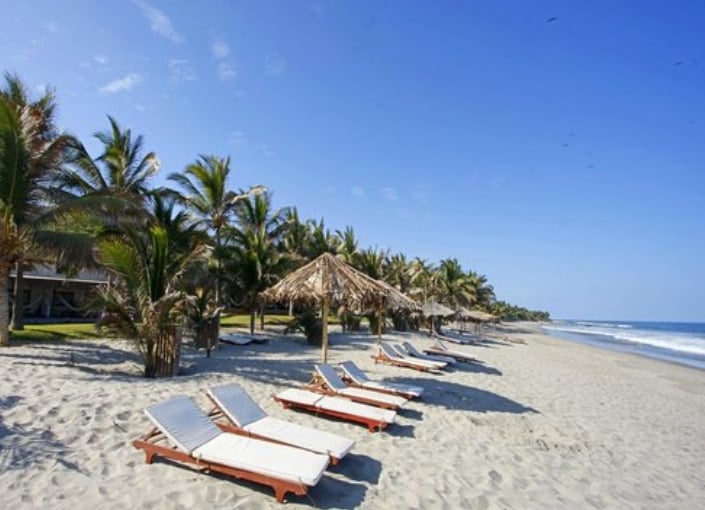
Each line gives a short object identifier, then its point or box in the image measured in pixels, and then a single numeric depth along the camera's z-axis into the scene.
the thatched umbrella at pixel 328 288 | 8.28
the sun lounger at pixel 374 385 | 8.18
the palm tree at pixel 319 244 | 27.39
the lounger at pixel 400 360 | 11.99
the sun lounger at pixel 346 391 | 7.35
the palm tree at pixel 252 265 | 18.77
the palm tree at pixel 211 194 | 20.06
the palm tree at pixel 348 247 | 26.88
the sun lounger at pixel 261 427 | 4.82
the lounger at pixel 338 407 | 6.33
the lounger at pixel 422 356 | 13.99
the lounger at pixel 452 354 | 15.27
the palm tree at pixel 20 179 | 9.84
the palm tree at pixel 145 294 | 8.38
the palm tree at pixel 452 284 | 38.88
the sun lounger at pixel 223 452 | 4.00
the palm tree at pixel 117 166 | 17.69
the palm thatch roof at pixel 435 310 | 23.49
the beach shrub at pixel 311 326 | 16.33
